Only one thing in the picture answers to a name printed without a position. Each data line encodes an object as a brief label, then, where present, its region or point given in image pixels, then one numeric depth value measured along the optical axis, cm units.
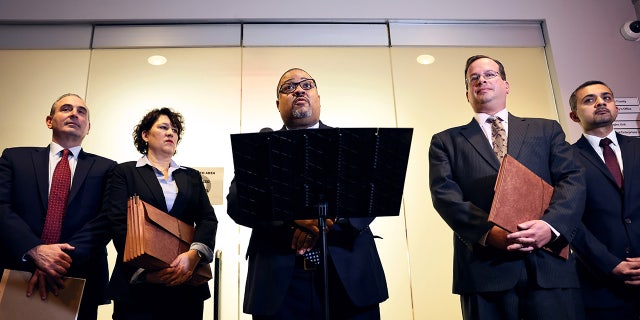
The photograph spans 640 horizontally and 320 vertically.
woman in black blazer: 236
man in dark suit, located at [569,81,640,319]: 242
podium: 177
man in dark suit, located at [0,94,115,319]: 238
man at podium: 200
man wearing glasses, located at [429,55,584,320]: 203
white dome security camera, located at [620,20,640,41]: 438
